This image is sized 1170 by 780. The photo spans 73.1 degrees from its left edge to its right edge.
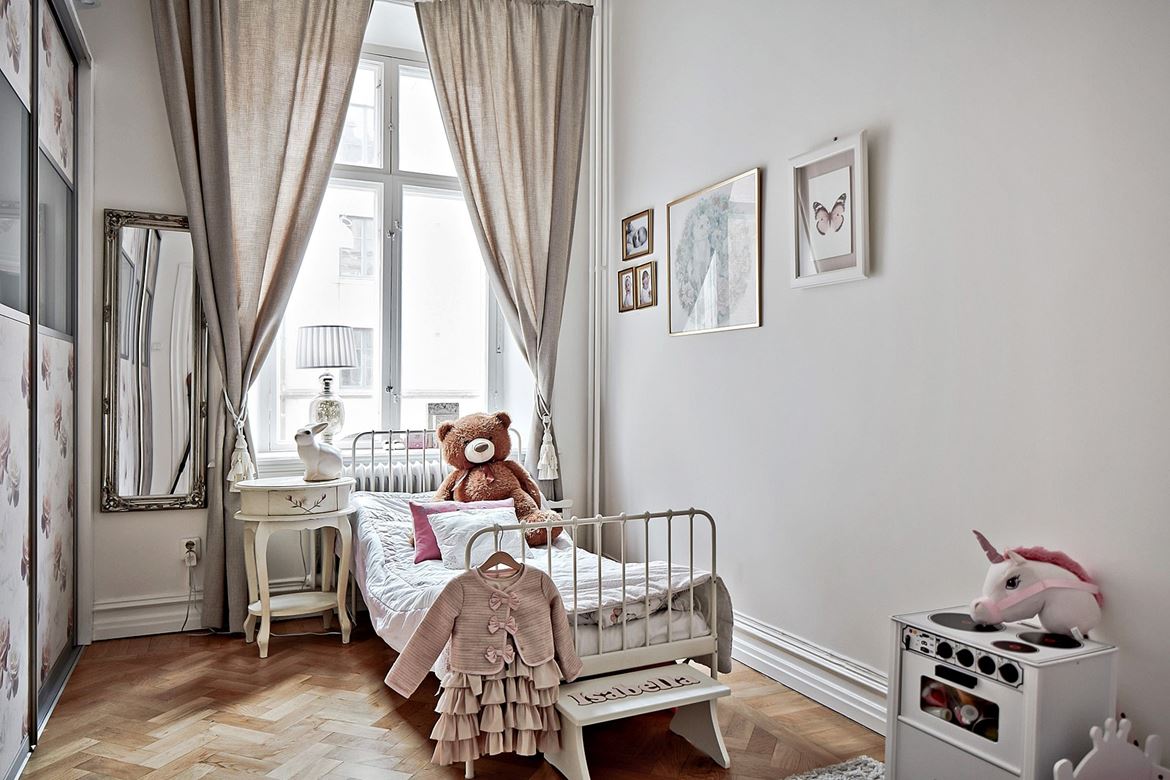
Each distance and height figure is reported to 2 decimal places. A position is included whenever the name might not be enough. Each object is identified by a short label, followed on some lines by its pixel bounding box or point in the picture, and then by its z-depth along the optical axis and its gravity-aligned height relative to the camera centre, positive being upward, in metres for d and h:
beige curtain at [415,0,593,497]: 4.25 +1.38
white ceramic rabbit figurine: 3.55 -0.33
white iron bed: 2.52 -0.74
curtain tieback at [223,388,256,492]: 3.70 -0.35
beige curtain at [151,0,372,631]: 3.70 +1.12
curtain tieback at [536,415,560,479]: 4.35 -0.43
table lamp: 3.86 +0.14
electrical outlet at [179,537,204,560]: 3.77 -0.78
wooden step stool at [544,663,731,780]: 2.26 -0.94
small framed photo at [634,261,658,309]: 4.09 +0.52
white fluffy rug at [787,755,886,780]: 2.29 -1.14
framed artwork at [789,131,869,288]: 2.71 +0.61
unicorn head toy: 1.92 -0.52
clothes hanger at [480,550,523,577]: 2.31 -0.52
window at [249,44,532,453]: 4.19 +0.54
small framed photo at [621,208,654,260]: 4.12 +0.80
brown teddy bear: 3.71 -0.40
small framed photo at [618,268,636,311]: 4.30 +0.51
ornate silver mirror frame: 3.63 +0.05
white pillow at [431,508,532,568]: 3.09 -0.61
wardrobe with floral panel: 2.24 +0.05
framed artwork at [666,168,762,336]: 3.30 +0.57
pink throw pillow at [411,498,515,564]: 3.28 -0.58
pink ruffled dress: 2.23 -0.82
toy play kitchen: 1.79 -0.74
